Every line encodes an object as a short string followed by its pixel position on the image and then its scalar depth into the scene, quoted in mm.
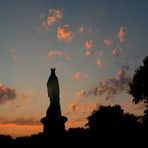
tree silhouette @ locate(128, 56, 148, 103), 47031
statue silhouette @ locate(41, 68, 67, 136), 20328
